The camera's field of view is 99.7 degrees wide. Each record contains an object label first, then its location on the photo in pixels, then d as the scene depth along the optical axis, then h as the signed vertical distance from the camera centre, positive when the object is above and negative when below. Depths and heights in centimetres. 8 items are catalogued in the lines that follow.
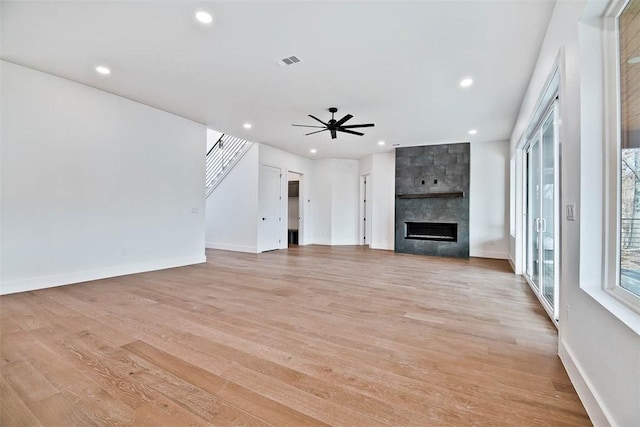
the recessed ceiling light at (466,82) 377 +190
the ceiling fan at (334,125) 469 +159
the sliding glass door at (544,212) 293 +4
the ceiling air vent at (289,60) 330 +192
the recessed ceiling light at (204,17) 260 +193
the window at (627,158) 141 +32
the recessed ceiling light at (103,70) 368 +200
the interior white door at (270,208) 755 +17
